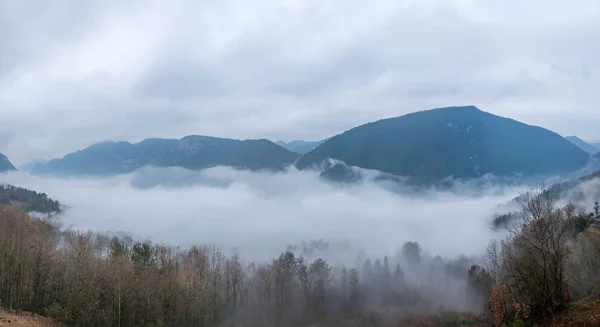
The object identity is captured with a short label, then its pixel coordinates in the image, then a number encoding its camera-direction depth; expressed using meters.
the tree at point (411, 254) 166.88
